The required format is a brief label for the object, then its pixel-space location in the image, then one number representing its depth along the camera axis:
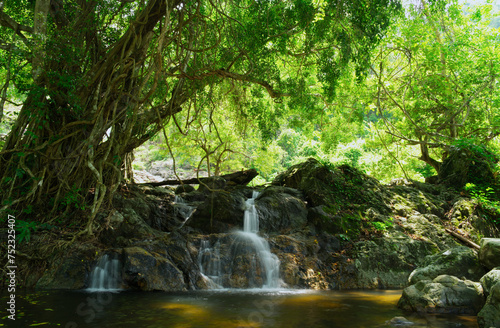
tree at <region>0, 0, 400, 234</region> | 5.78
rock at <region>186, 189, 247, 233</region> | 7.98
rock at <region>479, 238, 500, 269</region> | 4.71
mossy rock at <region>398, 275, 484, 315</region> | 4.15
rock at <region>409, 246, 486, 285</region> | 5.09
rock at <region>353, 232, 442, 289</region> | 6.65
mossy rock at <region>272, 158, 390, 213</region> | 8.84
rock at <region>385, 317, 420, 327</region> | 3.67
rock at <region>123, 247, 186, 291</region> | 5.62
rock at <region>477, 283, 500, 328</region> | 3.37
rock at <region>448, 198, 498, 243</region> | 8.38
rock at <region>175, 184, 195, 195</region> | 10.35
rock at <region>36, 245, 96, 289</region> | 5.50
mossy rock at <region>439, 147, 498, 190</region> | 10.15
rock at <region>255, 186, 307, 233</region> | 8.16
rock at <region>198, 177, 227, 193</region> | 9.77
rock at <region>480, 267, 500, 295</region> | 3.94
